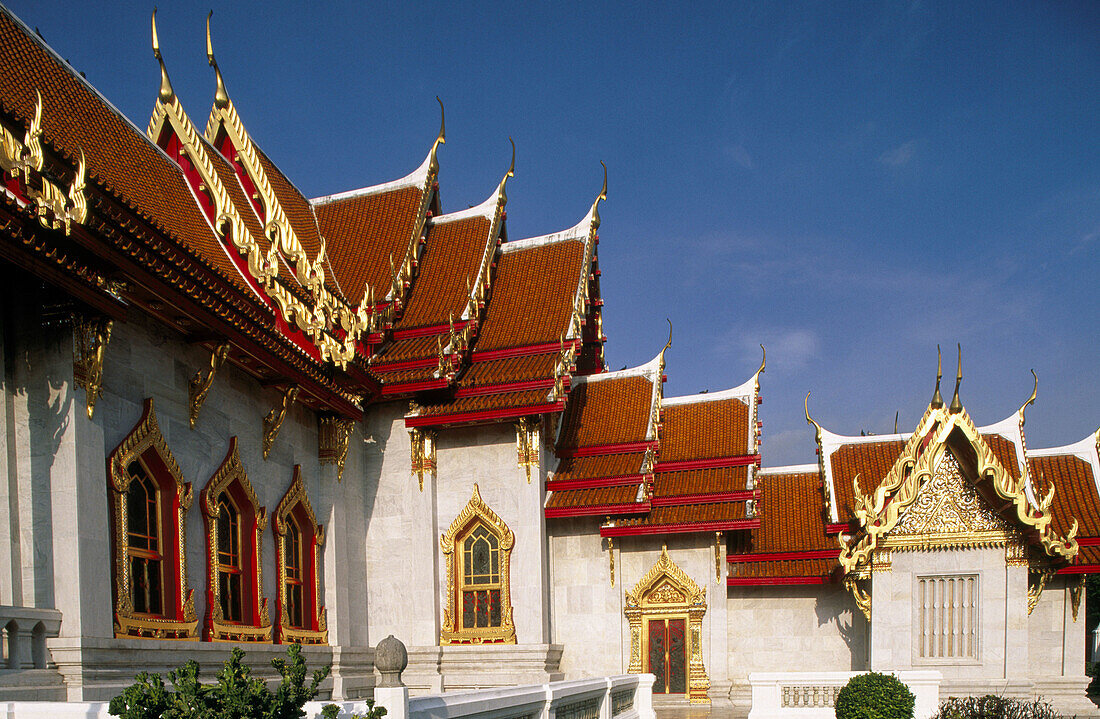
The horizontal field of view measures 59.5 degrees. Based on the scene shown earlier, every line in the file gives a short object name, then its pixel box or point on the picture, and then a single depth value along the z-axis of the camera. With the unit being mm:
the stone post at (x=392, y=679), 6105
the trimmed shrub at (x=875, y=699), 11461
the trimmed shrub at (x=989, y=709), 10844
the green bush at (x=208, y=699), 4863
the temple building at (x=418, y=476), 9000
